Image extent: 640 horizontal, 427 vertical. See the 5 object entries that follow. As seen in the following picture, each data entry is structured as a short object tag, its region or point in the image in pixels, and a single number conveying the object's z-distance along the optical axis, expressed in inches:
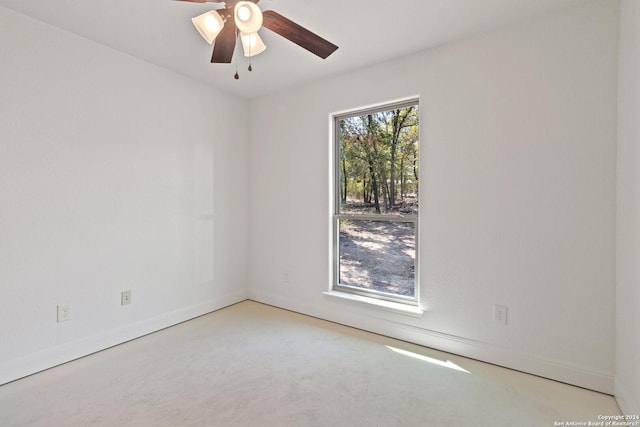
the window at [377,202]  104.9
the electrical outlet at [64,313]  85.8
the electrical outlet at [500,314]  85.3
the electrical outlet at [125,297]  99.8
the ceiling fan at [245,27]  59.3
